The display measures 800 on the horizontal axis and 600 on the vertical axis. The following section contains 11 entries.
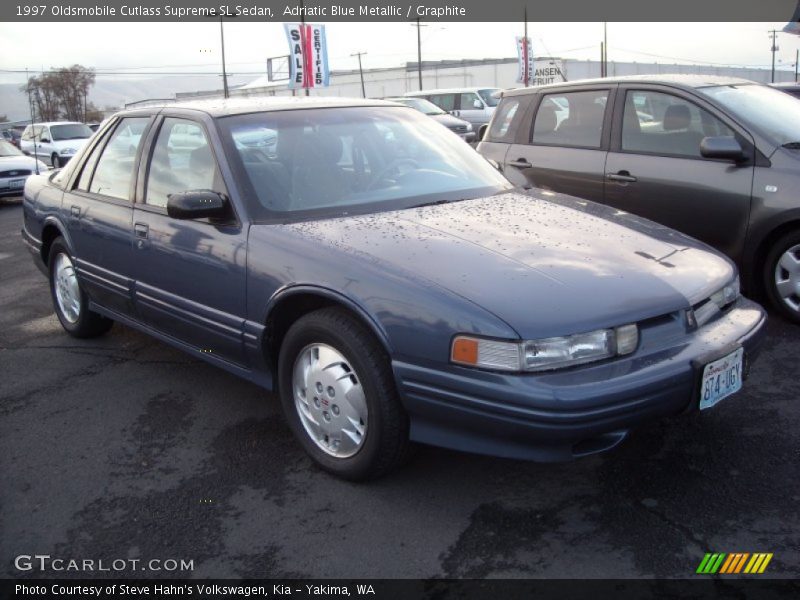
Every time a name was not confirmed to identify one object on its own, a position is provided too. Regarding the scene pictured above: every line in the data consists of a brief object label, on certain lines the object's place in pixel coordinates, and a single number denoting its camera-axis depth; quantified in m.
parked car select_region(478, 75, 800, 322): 4.88
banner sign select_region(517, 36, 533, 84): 33.69
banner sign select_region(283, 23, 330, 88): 26.31
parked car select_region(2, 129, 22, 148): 34.02
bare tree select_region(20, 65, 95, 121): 57.72
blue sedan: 2.69
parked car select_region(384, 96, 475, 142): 19.05
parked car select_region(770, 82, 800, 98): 10.20
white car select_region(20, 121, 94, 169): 22.53
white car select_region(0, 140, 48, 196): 15.30
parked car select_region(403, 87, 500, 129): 25.88
